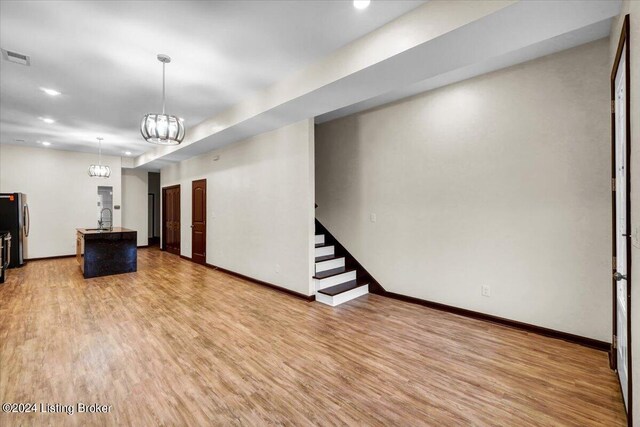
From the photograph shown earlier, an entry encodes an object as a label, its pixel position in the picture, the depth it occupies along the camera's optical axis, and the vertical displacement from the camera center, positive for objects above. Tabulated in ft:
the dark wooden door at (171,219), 27.83 -0.58
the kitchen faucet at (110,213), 28.89 -0.02
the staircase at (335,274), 14.30 -3.27
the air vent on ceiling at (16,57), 10.27 +5.73
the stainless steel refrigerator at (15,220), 21.30 -0.52
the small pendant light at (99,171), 22.33 +3.35
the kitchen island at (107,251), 18.94 -2.62
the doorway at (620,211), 5.80 +0.07
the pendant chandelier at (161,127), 10.44 +3.15
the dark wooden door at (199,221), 23.27 -0.62
